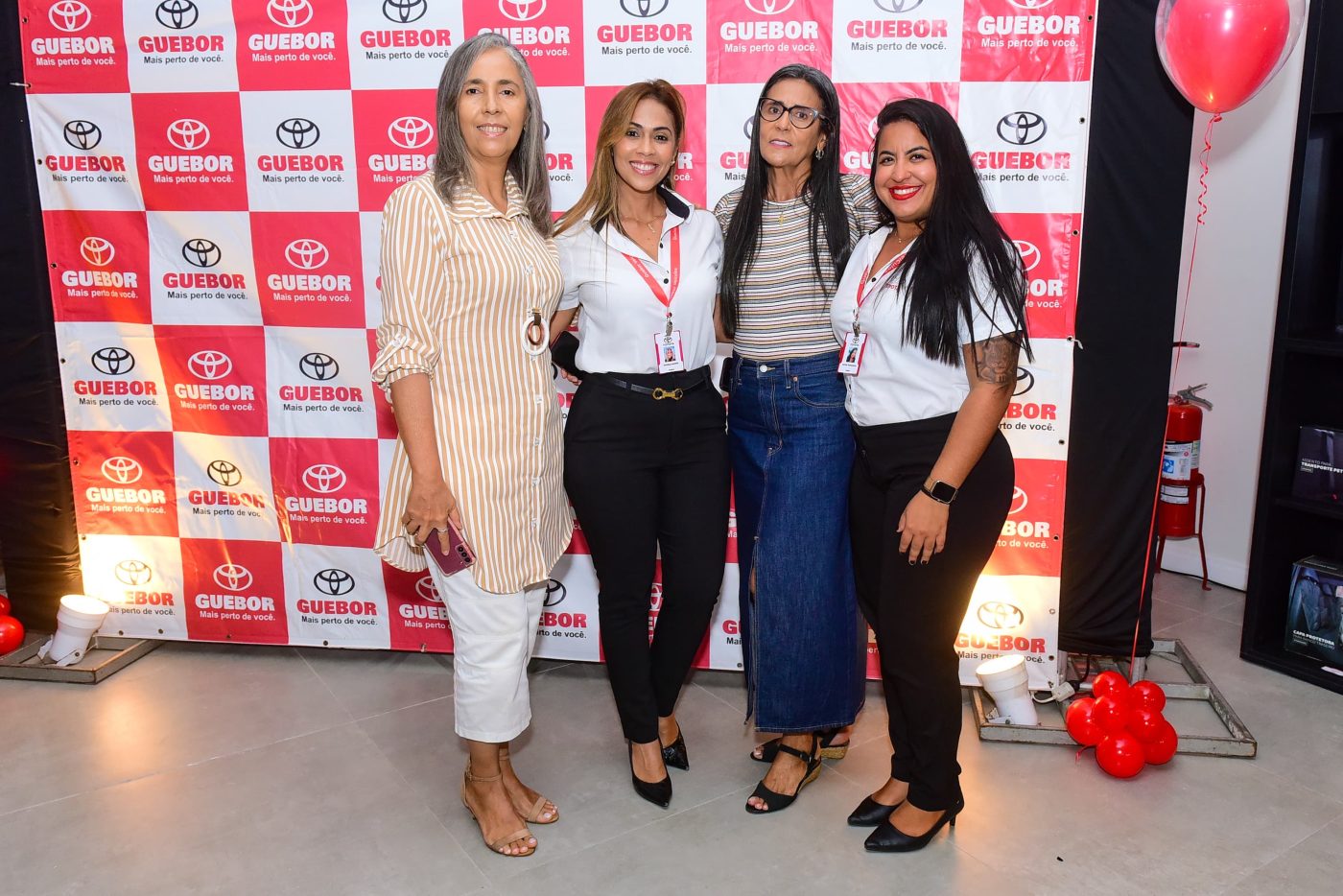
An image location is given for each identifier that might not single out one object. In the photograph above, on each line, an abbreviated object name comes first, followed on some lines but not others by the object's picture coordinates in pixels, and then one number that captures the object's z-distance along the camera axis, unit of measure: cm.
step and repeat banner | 289
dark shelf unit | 303
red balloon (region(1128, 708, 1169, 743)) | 266
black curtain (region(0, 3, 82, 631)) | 324
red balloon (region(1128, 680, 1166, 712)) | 272
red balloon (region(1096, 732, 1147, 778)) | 260
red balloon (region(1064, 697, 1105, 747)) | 272
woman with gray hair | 204
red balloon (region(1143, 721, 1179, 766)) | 266
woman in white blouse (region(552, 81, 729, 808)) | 228
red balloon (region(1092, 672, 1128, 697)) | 277
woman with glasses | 227
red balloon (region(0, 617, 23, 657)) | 334
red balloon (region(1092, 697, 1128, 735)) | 268
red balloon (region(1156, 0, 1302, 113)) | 250
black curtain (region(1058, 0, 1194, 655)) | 290
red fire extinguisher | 370
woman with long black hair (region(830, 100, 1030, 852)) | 199
